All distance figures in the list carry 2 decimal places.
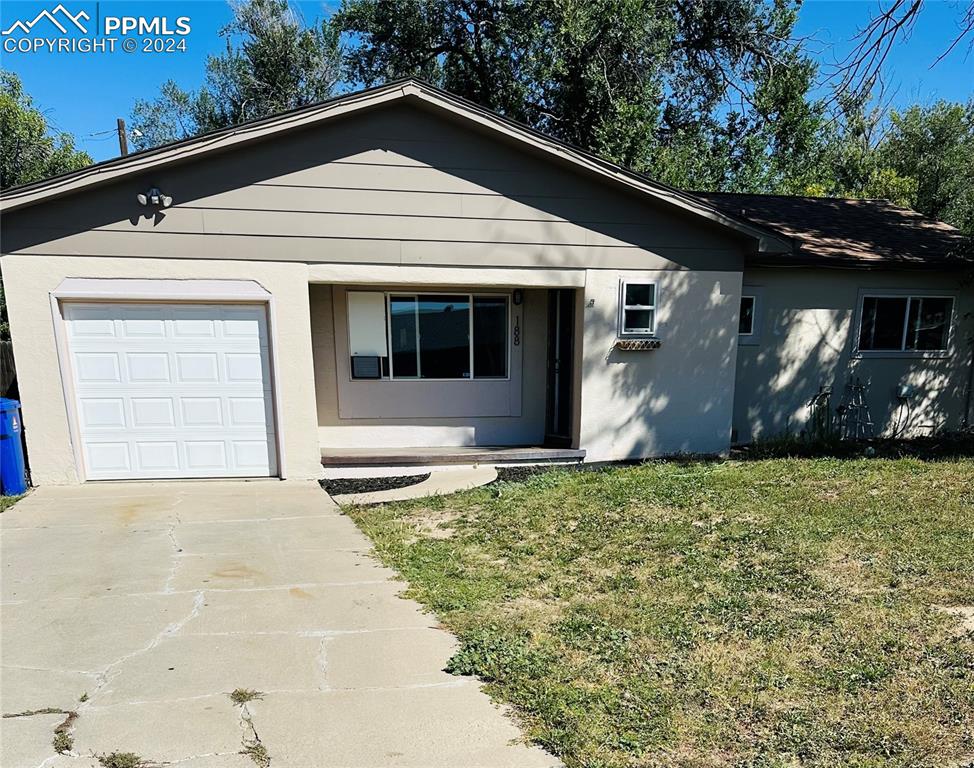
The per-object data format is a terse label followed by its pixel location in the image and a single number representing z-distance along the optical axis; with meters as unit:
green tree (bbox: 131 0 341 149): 18.38
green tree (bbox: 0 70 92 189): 16.55
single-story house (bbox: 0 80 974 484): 6.98
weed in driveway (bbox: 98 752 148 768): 2.56
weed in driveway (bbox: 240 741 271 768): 2.62
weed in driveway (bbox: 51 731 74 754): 2.66
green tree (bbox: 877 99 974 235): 21.44
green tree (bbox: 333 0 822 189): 15.20
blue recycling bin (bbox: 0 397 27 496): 6.75
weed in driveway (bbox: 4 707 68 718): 2.91
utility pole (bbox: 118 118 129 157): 14.45
